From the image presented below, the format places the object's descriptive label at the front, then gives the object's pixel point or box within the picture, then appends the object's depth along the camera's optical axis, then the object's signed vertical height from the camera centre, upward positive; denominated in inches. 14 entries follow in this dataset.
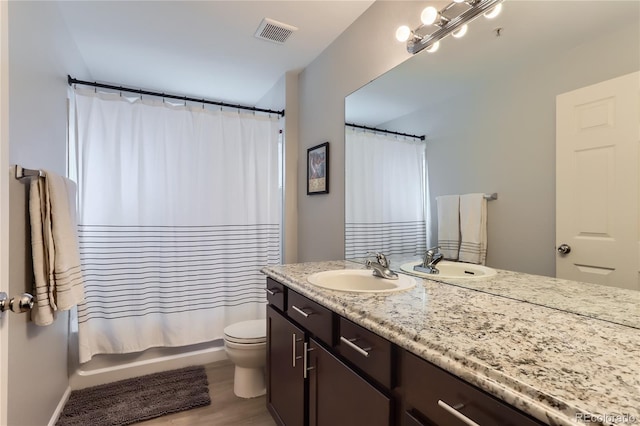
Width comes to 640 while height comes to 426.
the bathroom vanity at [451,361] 20.8 -12.0
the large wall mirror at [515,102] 36.0 +16.6
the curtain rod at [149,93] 80.2 +34.5
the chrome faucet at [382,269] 56.0 -10.2
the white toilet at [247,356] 78.0 -36.3
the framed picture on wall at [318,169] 87.7 +13.1
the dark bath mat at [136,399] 71.6 -47.2
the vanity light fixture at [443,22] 48.4 +33.3
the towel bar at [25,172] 50.9 +7.1
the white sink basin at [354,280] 54.6 -12.6
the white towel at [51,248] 55.7 -6.5
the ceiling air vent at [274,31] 75.6 +46.4
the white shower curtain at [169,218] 83.6 -1.2
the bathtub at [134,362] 84.0 -43.8
